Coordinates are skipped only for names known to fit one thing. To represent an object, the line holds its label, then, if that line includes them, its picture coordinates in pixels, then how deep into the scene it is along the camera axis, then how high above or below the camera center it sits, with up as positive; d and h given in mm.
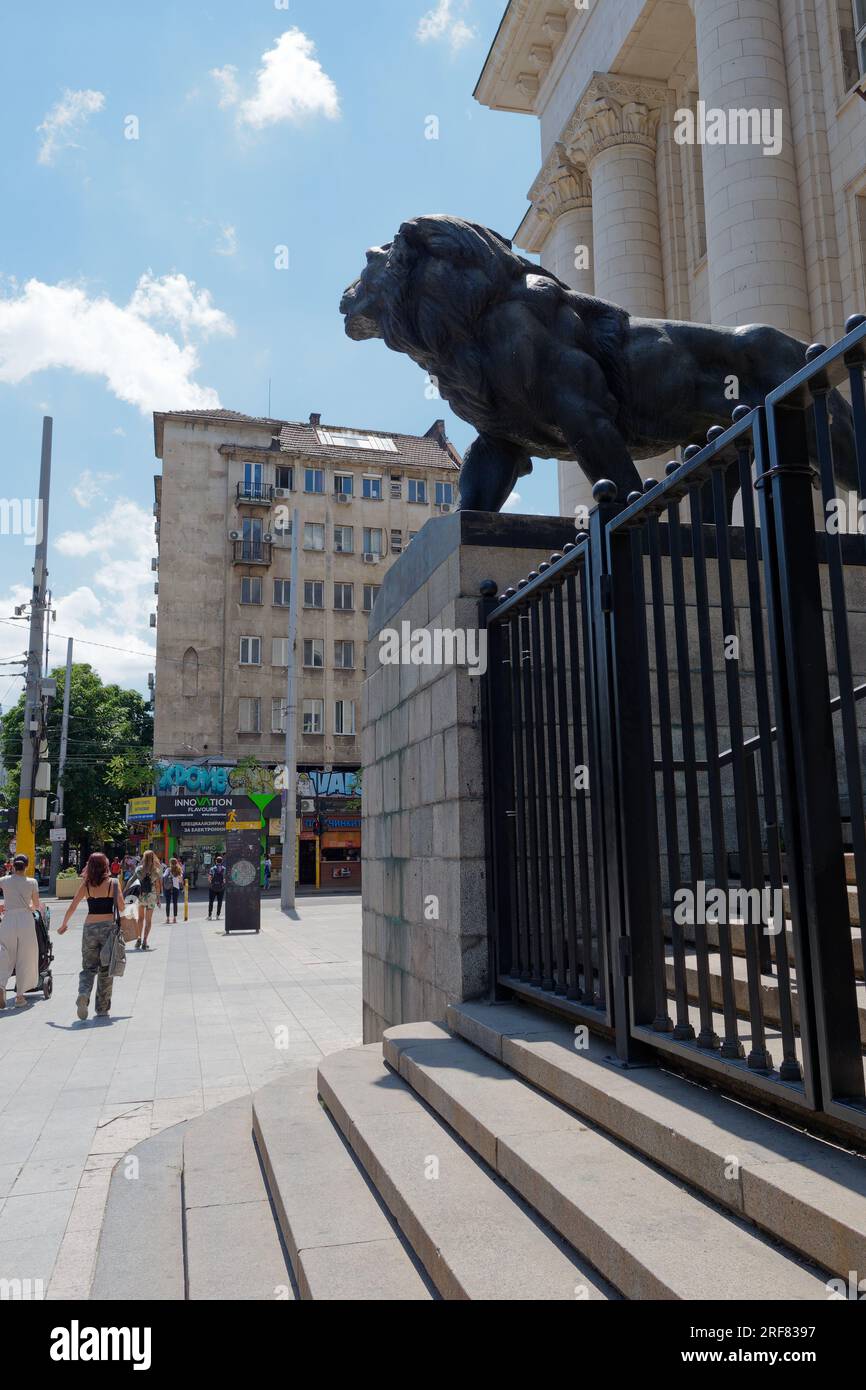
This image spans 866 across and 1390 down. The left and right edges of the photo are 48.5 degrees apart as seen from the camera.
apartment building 42219 +12728
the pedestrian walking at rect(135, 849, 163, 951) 19220 -687
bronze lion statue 5520 +2847
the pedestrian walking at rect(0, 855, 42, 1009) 11109 -877
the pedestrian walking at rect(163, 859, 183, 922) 26562 -842
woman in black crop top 10367 -816
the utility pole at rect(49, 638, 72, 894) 40094 +2151
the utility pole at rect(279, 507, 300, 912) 28125 +1113
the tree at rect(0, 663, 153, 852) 50250 +5309
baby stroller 11859 -1243
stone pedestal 5176 +396
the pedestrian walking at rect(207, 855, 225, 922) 28023 -925
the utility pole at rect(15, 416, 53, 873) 19969 +3465
